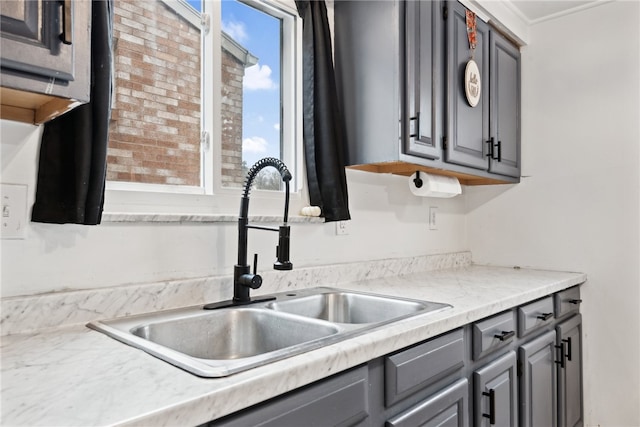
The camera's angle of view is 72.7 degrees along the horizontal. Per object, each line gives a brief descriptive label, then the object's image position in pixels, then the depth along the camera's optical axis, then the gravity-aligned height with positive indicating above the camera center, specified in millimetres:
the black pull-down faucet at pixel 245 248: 1359 -99
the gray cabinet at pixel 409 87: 1764 +564
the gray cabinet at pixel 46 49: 741 +300
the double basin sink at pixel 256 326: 913 -300
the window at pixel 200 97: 1421 +448
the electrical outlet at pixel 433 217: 2481 +3
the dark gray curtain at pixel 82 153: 1090 +162
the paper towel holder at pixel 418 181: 2121 +179
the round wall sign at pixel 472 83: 2086 +660
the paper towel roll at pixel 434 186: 2104 +156
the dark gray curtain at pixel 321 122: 1784 +394
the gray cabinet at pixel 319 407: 771 -368
